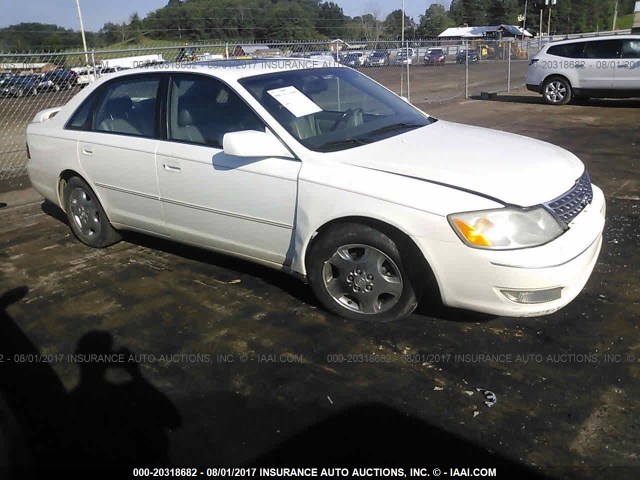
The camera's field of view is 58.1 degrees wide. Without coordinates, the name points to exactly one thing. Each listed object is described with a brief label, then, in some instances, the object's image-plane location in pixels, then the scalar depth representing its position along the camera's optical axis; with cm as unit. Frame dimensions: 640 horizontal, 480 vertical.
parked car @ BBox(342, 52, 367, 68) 1626
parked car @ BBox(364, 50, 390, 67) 1712
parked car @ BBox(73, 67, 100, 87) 950
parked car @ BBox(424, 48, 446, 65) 2644
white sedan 308
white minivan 1330
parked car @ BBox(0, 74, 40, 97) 1249
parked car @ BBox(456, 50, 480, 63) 2936
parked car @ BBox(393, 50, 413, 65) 1556
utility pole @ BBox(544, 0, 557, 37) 8534
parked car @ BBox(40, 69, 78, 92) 1067
